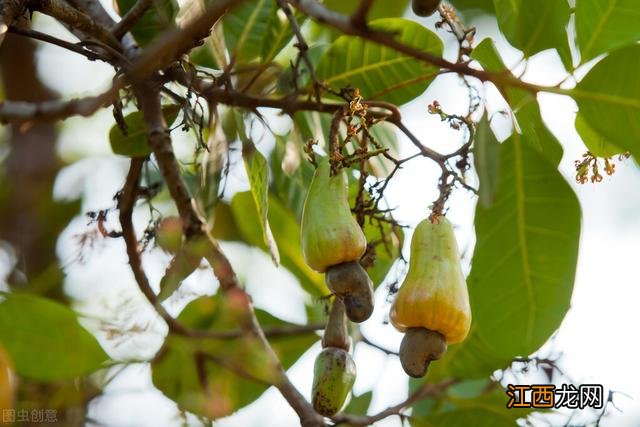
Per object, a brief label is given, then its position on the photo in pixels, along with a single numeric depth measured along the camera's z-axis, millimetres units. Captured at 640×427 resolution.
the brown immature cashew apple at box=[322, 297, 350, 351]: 1682
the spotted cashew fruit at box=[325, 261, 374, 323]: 1628
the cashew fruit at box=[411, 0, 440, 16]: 1599
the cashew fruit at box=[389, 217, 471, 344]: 1630
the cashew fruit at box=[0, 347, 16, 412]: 1604
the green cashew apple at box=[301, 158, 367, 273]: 1629
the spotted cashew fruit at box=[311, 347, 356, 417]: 1662
